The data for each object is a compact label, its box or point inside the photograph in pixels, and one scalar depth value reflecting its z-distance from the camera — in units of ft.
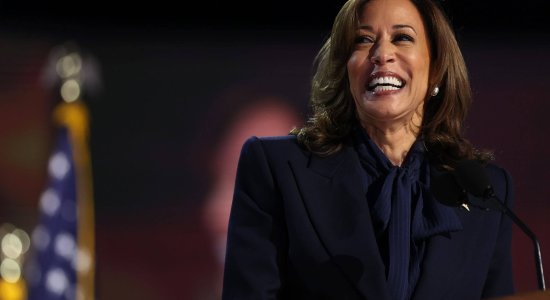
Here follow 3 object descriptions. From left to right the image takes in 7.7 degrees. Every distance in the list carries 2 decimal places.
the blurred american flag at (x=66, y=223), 25.08
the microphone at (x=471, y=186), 19.25
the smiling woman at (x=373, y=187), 19.69
